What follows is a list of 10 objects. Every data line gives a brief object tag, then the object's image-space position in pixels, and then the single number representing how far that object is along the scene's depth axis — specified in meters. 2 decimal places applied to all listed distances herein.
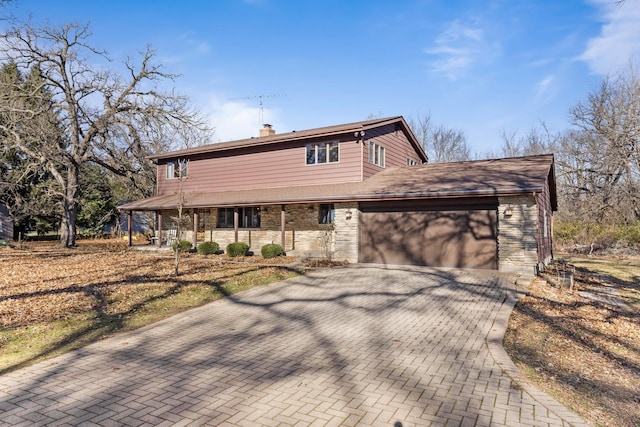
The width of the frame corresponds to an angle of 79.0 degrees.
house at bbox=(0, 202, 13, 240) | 29.23
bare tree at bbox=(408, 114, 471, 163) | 42.75
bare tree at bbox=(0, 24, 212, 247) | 21.03
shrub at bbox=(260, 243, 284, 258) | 16.52
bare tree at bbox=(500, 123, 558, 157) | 34.16
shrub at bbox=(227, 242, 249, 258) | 17.52
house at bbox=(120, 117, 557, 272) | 12.72
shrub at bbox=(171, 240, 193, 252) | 19.56
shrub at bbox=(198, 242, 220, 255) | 18.56
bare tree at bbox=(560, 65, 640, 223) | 23.86
